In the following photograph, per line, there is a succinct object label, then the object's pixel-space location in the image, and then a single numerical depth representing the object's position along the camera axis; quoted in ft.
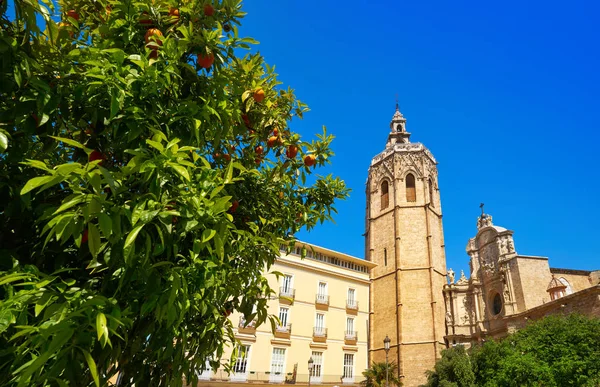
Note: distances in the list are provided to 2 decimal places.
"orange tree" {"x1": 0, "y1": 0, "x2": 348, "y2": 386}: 5.41
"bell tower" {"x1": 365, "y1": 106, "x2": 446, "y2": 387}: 104.94
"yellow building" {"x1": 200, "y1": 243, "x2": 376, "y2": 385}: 79.87
